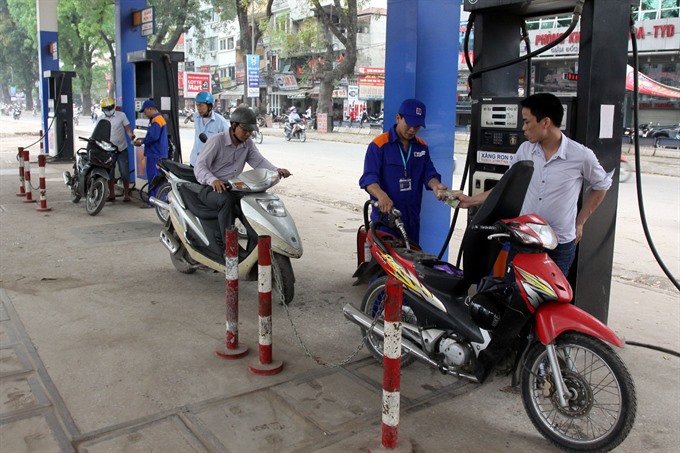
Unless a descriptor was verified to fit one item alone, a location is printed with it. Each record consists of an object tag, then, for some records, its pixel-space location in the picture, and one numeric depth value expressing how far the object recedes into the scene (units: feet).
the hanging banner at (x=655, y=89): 81.51
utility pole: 130.72
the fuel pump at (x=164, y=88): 34.63
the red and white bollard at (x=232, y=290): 14.38
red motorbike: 10.34
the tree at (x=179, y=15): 114.21
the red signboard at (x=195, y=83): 173.62
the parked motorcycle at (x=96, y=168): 31.14
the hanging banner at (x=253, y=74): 126.31
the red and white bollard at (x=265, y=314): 13.23
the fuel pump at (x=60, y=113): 54.13
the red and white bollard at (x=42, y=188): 31.27
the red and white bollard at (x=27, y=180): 35.20
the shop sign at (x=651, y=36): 87.45
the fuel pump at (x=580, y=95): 14.12
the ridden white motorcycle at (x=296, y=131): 94.81
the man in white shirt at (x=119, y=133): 33.86
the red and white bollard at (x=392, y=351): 10.00
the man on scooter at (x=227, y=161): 19.02
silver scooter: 17.98
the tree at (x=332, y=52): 101.50
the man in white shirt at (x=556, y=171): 12.37
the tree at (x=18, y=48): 155.74
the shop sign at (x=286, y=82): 179.32
